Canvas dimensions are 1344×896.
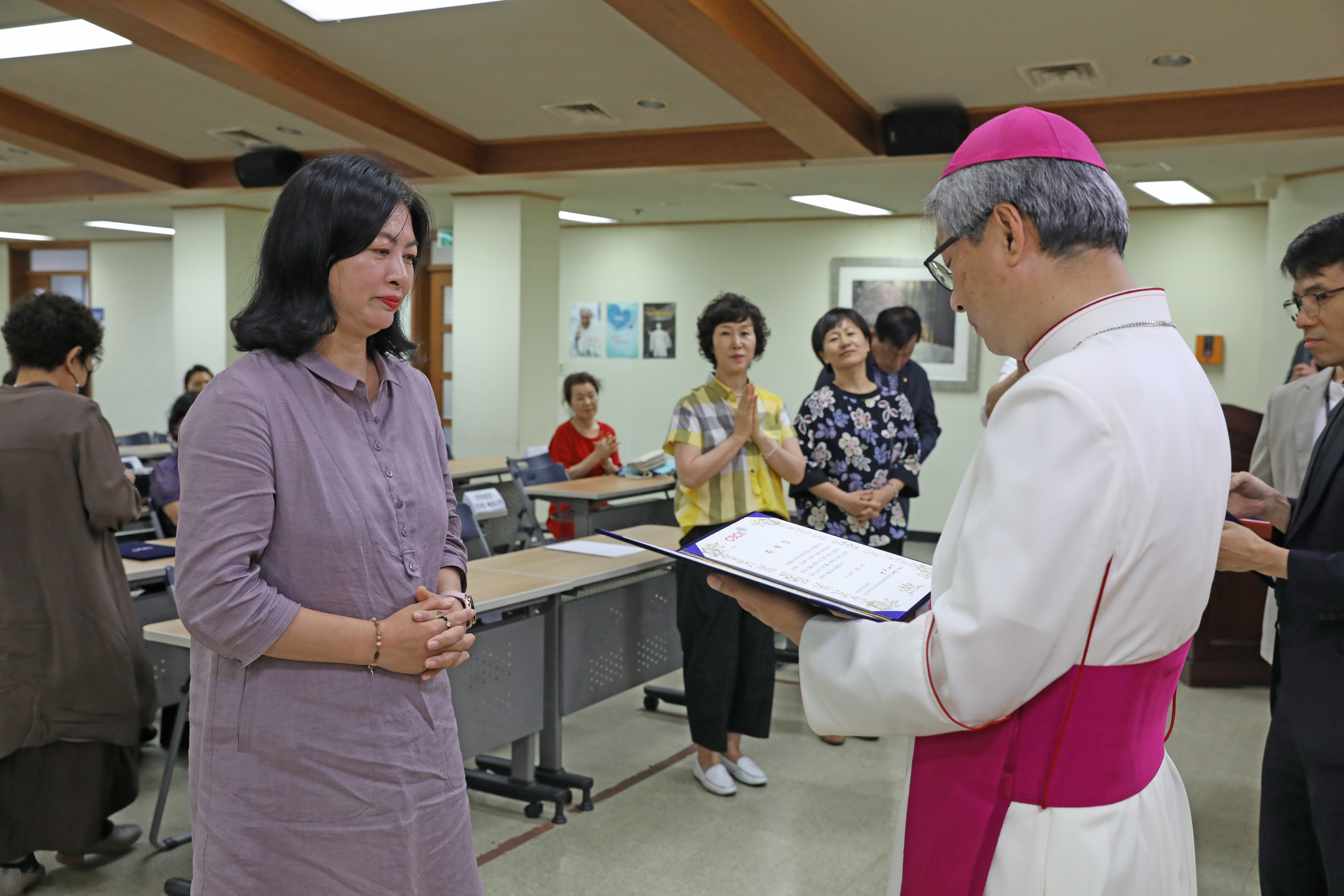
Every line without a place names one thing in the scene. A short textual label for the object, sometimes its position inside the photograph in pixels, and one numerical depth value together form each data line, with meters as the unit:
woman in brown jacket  2.83
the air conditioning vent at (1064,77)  5.21
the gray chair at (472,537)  4.39
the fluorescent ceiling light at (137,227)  11.40
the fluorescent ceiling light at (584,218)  10.11
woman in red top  6.82
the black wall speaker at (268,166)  7.93
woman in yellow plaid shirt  3.69
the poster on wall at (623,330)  10.81
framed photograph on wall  9.38
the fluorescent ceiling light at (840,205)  8.83
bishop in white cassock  1.00
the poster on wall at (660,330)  10.65
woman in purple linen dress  1.48
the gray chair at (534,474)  6.40
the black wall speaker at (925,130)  5.98
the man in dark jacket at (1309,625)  1.74
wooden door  10.91
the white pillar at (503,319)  8.54
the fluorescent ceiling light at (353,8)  4.77
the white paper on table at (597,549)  4.08
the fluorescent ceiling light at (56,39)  5.25
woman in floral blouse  4.04
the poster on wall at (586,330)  11.03
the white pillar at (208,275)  9.88
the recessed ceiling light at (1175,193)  7.72
